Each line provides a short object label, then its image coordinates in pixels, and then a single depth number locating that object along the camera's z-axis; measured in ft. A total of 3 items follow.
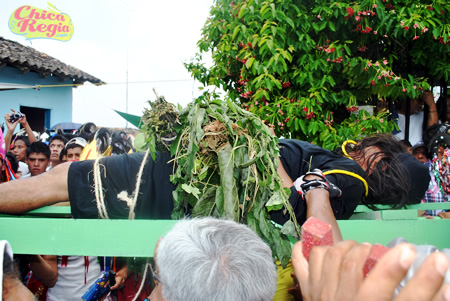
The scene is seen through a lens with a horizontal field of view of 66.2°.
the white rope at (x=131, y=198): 5.35
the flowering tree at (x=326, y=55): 11.18
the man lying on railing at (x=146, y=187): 5.32
